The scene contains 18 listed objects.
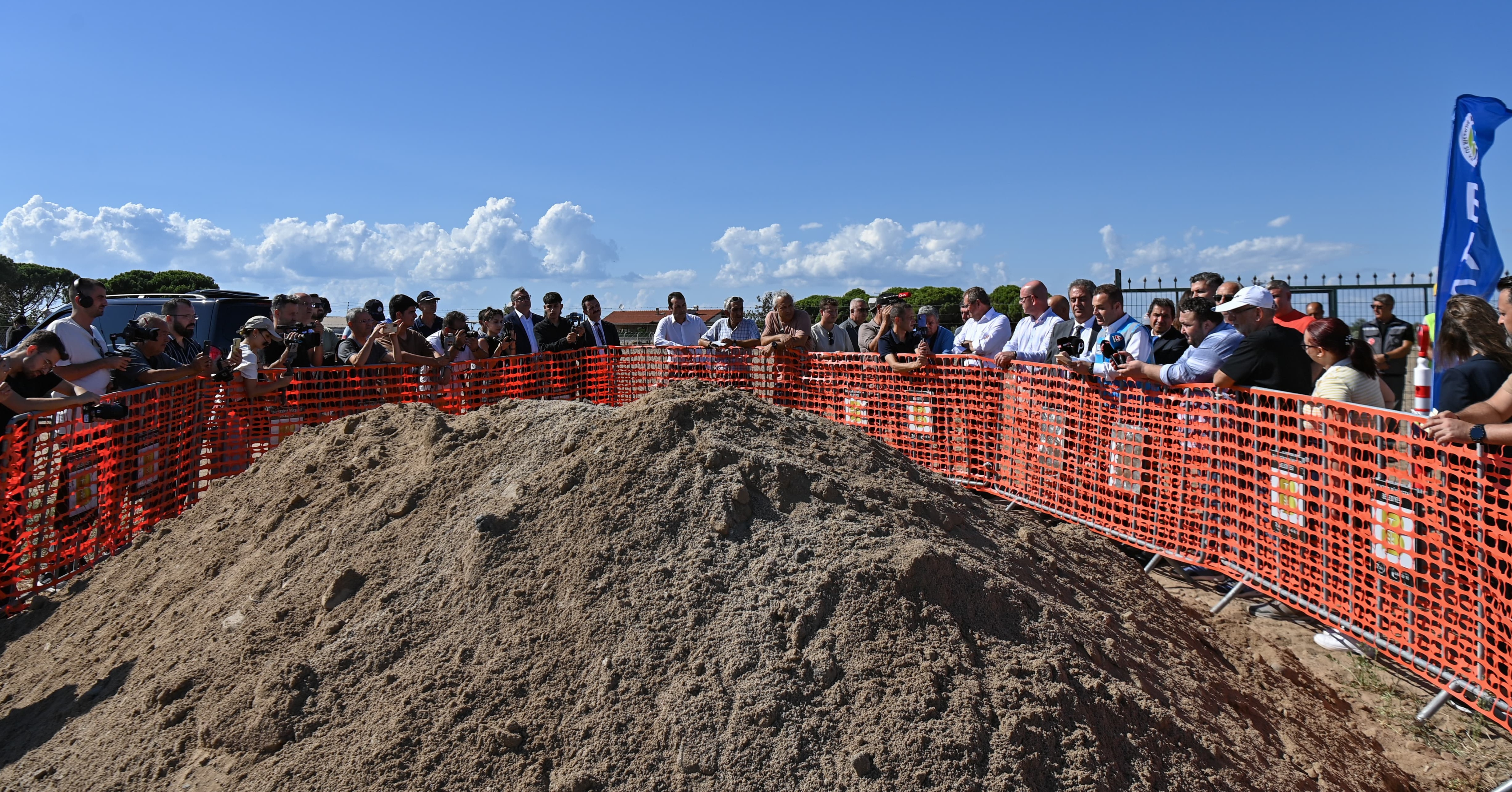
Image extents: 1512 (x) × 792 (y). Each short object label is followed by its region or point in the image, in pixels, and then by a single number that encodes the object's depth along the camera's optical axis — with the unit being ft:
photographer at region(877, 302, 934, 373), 25.50
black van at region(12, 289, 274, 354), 33.76
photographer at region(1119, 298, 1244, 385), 17.46
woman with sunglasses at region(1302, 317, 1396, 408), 15.02
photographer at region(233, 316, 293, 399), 22.58
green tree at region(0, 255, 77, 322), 149.59
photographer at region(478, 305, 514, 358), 29.66
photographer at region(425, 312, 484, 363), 26.99
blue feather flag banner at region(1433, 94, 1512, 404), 18.70
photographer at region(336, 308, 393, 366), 24.94
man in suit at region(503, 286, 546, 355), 30.50
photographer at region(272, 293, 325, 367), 24.61
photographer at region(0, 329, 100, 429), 15.51
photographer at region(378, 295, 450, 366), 25.34
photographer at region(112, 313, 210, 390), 19.54
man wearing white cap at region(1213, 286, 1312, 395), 16.33
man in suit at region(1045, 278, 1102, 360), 21.09
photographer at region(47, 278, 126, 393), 18.08
